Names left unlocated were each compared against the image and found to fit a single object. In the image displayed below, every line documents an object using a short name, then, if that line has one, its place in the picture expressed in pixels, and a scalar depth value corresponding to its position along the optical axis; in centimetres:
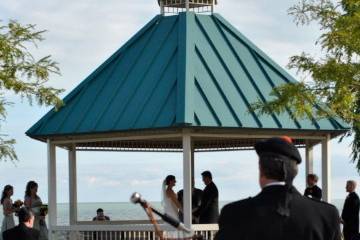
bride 1821
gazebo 1795
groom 1816
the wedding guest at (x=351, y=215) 2041
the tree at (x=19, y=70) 1888
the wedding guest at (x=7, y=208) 1775
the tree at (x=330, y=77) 1927
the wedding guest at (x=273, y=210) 468
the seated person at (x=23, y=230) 1262
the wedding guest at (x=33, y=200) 1806
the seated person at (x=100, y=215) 2267
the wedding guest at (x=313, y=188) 1772
